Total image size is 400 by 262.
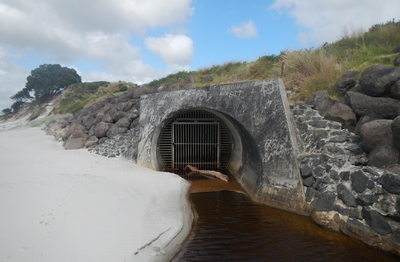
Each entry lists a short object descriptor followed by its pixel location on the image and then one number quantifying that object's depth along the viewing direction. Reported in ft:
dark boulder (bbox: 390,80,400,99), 20.65
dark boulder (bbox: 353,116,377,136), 21.70
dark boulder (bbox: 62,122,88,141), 50.07
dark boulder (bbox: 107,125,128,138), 43.57
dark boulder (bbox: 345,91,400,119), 20.83
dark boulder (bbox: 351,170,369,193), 18.10
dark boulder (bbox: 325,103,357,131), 23.12
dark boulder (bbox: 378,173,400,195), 16.08
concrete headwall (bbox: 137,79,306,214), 23.45
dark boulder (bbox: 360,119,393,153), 19.32
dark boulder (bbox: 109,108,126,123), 47.78
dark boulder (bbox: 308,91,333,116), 25.05
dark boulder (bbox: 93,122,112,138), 45.55
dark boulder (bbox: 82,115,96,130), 51.44
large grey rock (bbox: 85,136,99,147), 44.89
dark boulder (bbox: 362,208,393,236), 16.06
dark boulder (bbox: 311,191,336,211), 19.53
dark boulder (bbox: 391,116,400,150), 16.85
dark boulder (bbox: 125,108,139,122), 45.78
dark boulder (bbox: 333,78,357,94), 25.48
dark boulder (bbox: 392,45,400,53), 27.18
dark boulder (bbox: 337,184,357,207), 18.33
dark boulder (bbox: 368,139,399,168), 17.87
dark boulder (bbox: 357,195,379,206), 17.11
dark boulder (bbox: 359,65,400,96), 21.42
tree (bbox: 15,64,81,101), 134.19
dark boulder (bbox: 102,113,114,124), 47.80
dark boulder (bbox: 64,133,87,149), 46.19
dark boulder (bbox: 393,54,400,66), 24.00
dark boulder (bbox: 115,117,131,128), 44.49
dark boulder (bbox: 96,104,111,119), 51.72
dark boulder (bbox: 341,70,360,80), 26.43
